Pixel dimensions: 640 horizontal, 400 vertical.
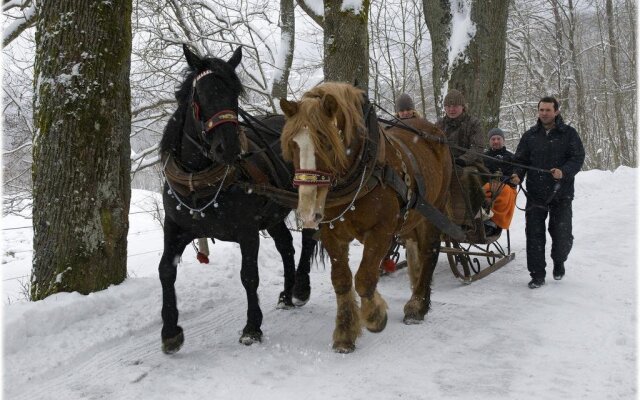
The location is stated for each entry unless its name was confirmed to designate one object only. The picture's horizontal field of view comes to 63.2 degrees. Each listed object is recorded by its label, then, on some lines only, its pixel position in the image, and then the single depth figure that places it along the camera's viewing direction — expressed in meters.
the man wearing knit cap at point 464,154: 5.51
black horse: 3.57
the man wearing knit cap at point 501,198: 6.08
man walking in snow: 5.65
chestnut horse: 3.28
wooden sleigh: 5.52
